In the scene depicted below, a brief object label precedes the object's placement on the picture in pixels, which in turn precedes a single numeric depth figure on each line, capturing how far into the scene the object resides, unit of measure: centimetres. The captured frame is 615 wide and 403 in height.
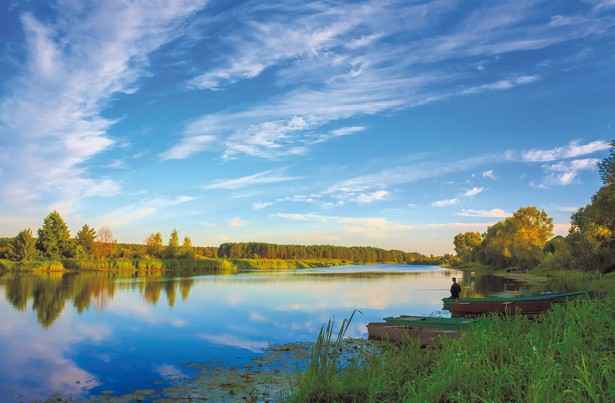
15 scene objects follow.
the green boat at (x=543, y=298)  1925
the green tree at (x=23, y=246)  7506
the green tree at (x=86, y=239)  9500
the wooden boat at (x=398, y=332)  1379
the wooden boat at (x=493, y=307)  1989
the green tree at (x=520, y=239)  7375
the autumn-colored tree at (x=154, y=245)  10315
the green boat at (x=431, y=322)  1578
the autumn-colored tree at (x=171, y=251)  10081
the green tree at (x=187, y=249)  10280
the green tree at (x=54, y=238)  8081
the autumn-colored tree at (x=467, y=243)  12244
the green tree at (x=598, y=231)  2983
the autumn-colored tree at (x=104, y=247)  9654
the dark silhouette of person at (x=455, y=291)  2577
